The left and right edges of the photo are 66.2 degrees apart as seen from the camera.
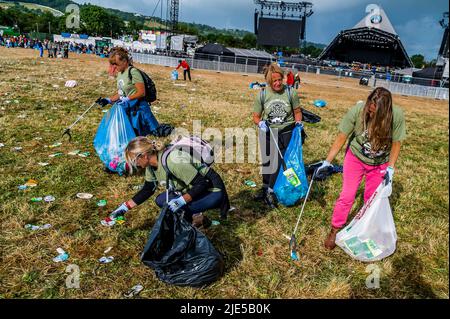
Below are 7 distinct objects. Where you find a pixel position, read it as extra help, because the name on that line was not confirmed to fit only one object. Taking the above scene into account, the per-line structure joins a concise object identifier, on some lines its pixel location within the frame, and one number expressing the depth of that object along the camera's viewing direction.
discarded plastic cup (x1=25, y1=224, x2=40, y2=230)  3.54
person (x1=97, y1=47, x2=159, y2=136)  4.89
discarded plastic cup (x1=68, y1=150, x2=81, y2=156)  5.74
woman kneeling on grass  2.85
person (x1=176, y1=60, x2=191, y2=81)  17.30
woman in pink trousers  2.95
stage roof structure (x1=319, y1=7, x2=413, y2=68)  58.44
